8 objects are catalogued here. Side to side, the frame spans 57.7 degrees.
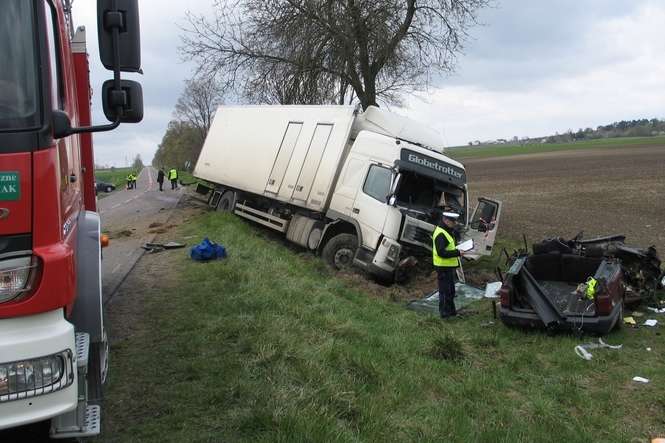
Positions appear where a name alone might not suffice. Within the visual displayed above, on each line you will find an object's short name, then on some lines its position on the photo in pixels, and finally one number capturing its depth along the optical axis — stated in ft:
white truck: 37.22
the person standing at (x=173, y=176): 120.57
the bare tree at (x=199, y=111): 230.64
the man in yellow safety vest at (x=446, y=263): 29.81
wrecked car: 25.58
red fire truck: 9.00
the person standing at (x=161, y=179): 133.59
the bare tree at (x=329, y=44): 53.01
